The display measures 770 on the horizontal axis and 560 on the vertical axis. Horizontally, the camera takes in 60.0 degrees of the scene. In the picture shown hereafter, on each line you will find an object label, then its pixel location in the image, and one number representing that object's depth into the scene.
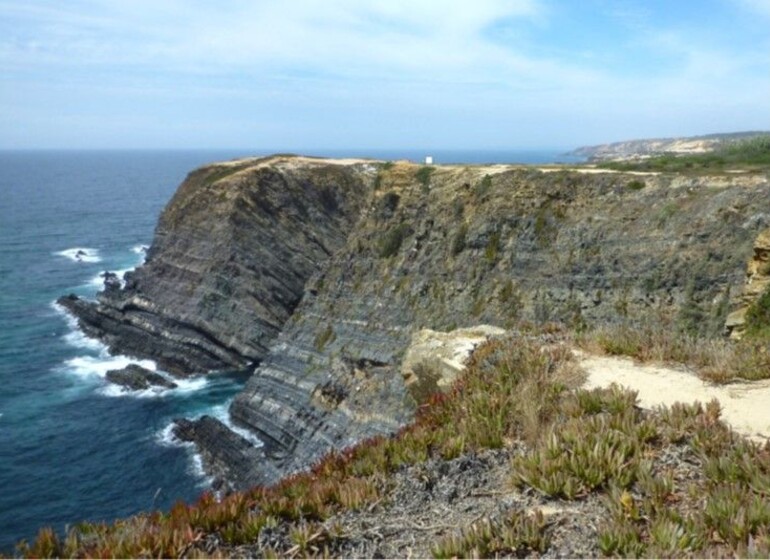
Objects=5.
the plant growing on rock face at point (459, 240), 41.62
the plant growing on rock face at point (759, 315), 18.78
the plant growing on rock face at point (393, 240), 44.38
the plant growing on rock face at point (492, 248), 40.12
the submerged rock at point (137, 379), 46.06
